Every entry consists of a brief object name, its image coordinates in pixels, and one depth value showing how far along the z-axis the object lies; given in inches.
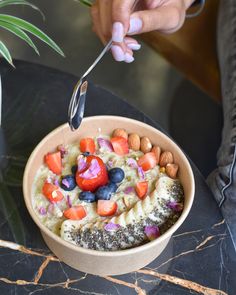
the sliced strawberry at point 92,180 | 32.1
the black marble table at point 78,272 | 31.3
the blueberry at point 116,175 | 32.8
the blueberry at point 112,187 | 32.1
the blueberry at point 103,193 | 31.5
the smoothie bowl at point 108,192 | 29.6
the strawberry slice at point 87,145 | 34.9
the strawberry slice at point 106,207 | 31.0
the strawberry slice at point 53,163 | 33.7
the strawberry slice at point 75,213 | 30.6
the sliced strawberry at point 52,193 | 31.5
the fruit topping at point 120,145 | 35.0
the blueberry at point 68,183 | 32.3
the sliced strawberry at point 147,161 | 34.1
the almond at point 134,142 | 35.4
